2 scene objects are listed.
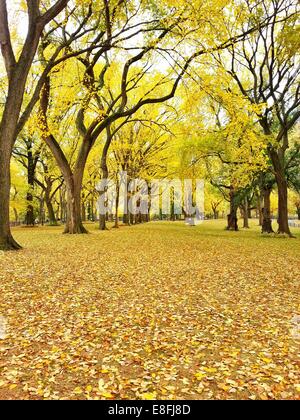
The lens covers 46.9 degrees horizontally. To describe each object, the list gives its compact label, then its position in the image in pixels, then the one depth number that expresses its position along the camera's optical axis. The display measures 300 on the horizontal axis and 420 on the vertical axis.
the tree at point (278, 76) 19.74
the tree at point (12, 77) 11.95
